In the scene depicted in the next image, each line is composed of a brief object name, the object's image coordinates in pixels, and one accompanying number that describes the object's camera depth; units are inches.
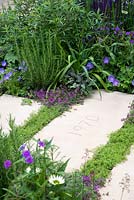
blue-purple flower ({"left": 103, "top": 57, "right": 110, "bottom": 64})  148.2
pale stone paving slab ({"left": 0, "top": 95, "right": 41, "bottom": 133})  127.6
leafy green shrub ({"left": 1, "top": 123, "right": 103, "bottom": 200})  77.8
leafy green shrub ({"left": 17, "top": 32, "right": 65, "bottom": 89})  142.3
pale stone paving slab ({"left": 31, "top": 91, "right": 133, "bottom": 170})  113.5
